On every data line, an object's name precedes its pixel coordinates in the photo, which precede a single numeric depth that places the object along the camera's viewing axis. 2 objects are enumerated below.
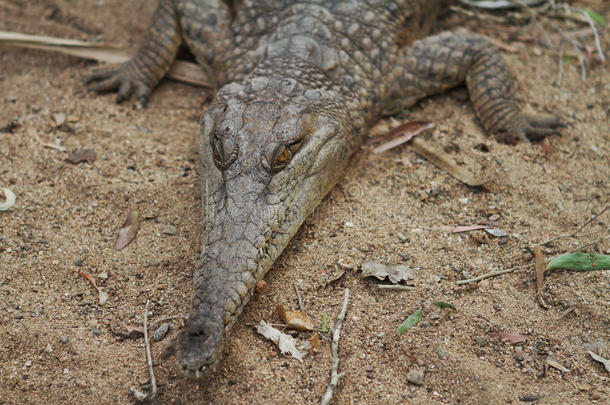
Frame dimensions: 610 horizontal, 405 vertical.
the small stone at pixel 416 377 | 5.09
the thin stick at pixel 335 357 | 4.88
